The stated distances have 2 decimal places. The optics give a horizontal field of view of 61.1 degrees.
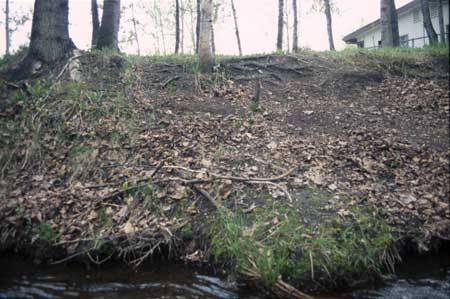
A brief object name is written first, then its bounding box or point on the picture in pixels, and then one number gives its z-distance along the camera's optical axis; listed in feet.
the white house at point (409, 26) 69.21
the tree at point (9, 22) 97.55
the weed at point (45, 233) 16.25
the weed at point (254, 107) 26.02
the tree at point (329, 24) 63.21
